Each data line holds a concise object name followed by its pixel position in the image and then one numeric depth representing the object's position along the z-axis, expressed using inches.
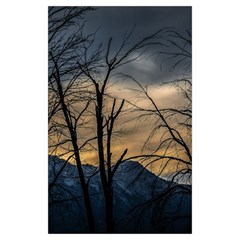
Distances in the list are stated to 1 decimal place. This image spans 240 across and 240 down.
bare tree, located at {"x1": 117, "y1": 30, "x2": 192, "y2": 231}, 122.6
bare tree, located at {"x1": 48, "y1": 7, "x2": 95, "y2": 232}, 126.8
